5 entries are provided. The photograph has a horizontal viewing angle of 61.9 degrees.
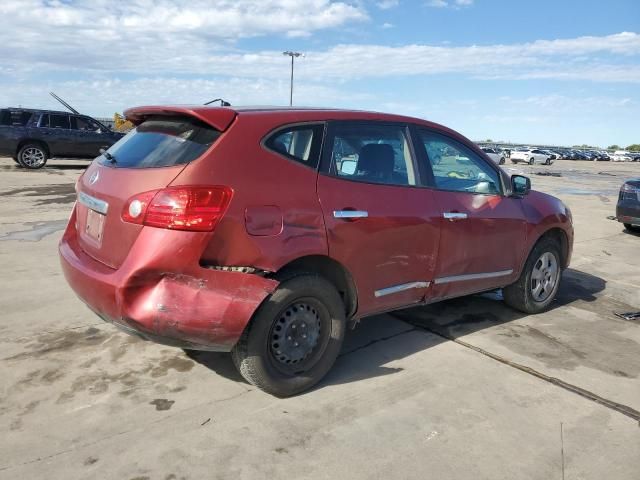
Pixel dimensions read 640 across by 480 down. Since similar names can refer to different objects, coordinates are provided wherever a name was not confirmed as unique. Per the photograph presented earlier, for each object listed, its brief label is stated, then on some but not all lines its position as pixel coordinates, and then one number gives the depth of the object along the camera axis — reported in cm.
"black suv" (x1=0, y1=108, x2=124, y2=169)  1583
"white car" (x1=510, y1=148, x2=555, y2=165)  4842
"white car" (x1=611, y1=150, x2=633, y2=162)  7606
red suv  281
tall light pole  6112
